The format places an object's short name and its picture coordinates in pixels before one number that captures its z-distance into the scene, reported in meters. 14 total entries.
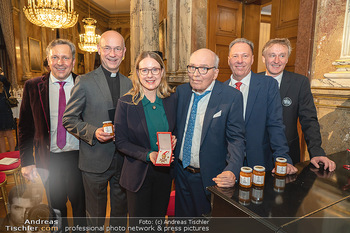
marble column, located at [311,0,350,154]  2.54
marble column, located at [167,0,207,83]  4.85
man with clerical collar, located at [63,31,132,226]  1.96
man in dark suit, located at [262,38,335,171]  2.15
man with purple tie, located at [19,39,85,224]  2.10
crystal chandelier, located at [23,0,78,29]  5.52
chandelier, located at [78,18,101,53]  9.84
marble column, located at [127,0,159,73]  4.96
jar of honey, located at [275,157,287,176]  1.58
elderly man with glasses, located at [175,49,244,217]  1.82
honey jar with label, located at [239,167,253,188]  1.40
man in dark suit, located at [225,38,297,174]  2.02
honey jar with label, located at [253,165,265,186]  1.41
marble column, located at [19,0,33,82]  9.10
